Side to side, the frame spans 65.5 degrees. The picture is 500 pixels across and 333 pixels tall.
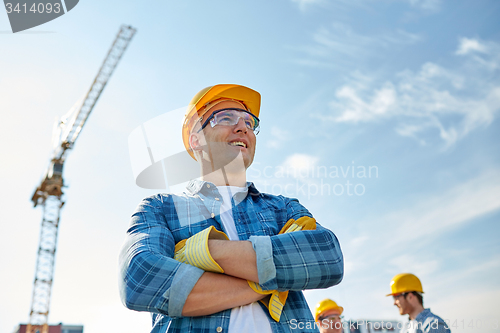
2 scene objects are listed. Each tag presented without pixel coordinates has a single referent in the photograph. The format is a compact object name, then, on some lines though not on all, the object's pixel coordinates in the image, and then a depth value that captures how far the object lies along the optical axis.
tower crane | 43.72
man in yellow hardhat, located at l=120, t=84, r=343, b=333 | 2.12
